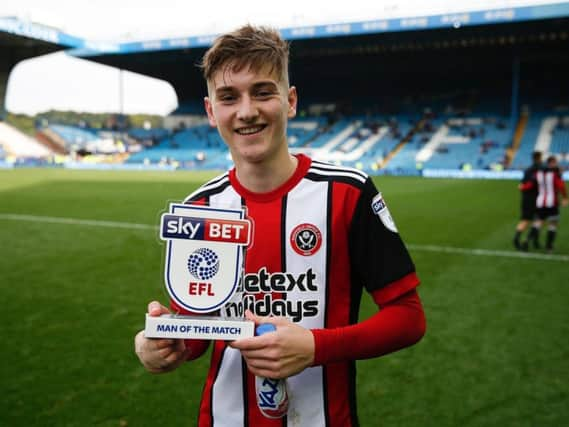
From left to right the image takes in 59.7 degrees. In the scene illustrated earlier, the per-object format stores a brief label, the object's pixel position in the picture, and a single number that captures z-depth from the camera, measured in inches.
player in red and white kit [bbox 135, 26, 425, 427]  55.6
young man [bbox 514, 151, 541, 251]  322.7
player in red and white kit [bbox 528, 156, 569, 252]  316.5
